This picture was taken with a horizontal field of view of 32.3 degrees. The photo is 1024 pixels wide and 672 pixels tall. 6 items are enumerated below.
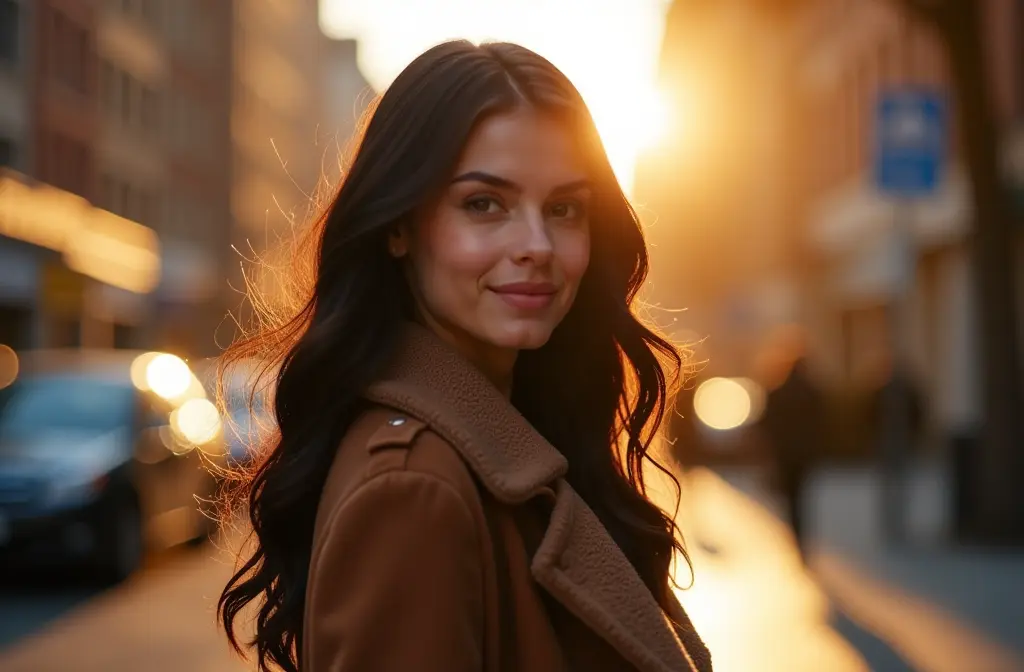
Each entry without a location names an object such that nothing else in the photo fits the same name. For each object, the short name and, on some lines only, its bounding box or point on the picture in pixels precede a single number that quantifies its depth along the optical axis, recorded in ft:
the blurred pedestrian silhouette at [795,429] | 50.21
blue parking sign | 50.57
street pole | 52.31
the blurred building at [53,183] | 130.31
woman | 6.50
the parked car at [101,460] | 43.80
